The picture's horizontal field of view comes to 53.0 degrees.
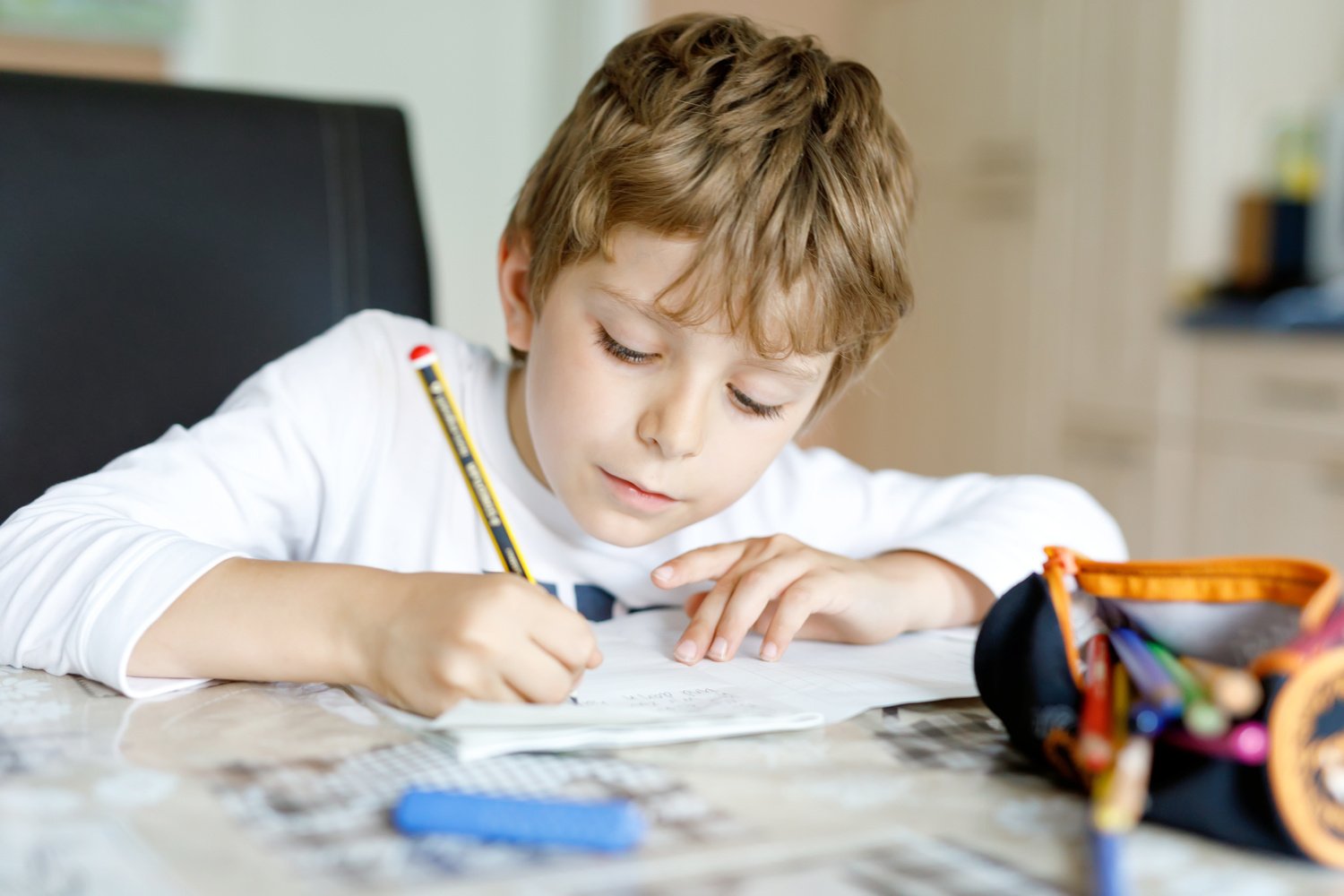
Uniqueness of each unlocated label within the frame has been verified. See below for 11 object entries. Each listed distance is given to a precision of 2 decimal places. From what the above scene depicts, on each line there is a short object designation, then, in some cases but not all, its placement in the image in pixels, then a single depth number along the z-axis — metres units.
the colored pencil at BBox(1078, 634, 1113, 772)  0.43
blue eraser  0.45
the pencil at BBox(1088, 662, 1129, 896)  0.41
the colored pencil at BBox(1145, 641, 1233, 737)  0.44
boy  0.66
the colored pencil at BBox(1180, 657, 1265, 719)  0.43
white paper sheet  0.57
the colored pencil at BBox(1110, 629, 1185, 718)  0.45
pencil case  0.45
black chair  1.05
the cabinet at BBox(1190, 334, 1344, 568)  2.29
